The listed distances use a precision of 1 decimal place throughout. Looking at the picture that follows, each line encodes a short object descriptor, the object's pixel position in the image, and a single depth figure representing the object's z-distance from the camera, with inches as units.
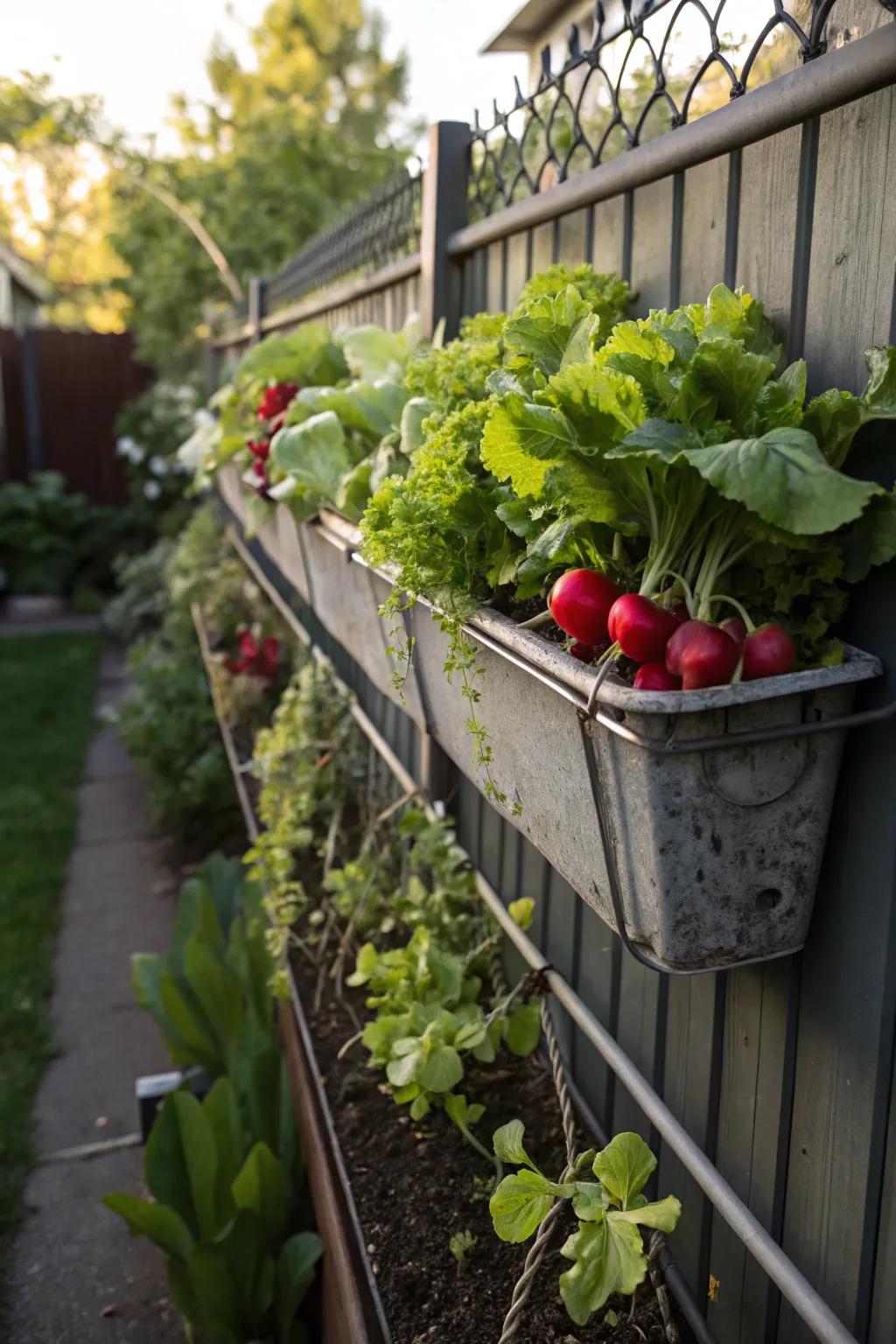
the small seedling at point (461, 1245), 67.7
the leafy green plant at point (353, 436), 83.9
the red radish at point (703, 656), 39.8
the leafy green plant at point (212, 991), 118.2
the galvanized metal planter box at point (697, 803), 40.7
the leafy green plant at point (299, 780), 116.8
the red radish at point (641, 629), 41.7
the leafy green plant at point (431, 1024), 74.6
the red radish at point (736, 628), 42.2
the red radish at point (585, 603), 45.2
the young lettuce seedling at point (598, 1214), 47.2
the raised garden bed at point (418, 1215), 62.8
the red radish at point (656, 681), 41.1
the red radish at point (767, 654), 40.6
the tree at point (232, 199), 362.0
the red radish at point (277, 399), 116.0
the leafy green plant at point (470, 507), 53.4
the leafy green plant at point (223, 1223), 86.8
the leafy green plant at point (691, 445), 41.5
